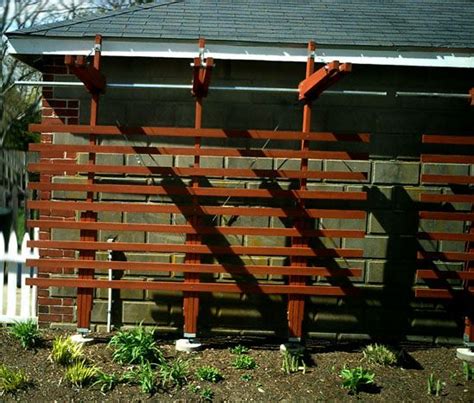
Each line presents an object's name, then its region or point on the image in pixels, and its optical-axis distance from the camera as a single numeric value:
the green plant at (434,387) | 4.30
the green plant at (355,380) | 4.22
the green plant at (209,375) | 4.31
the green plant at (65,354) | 4.43
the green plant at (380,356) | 4.73
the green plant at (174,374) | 4.22
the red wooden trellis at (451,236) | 4.85
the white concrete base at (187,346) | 4.85
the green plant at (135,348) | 4.51
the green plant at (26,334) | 4.77
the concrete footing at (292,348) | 4.76
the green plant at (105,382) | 4.16
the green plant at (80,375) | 4.19
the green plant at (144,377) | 4.12
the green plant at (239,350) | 4.85
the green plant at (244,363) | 4.55
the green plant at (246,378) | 4.36
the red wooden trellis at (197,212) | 4.77
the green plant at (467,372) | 4.58
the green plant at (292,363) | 4.53
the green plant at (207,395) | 4.08
